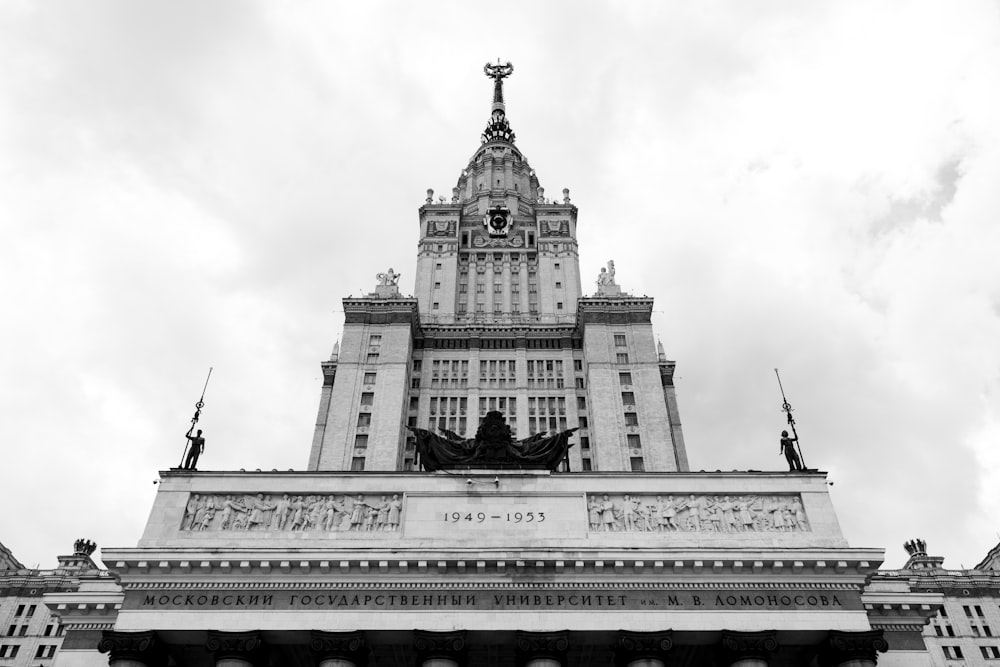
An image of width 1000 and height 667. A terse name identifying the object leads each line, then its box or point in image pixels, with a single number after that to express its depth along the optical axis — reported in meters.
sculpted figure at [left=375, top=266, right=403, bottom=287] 89.88
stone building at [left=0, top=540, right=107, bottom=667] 70.00
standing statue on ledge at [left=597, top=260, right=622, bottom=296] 88.81
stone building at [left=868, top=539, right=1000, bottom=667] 69.19
